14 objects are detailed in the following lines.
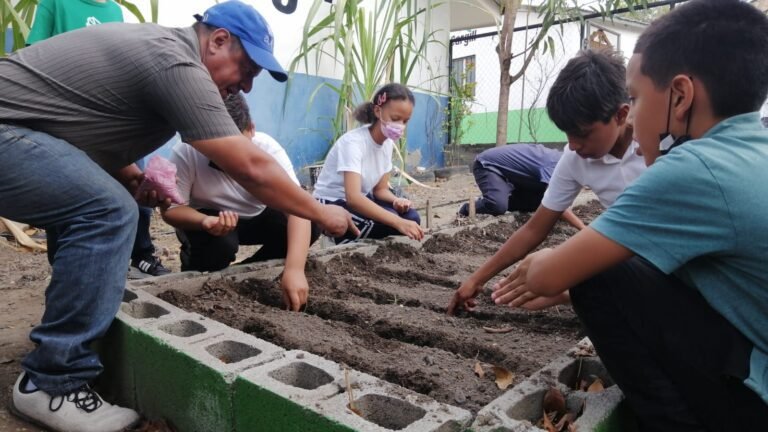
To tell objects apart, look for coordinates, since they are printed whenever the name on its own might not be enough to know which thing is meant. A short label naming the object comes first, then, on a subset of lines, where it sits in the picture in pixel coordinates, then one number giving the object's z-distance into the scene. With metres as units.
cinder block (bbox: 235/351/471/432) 1.08
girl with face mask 2.79
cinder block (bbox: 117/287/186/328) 1.64
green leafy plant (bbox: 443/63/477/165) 7.88
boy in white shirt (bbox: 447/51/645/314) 1.68
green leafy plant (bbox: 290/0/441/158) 3.49
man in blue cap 1.40
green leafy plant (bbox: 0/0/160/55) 2.29
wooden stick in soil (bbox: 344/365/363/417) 1.15
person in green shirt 2.48
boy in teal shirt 0.93
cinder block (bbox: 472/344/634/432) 1.05
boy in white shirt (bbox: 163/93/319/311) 2.09
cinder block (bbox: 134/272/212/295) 1.97
